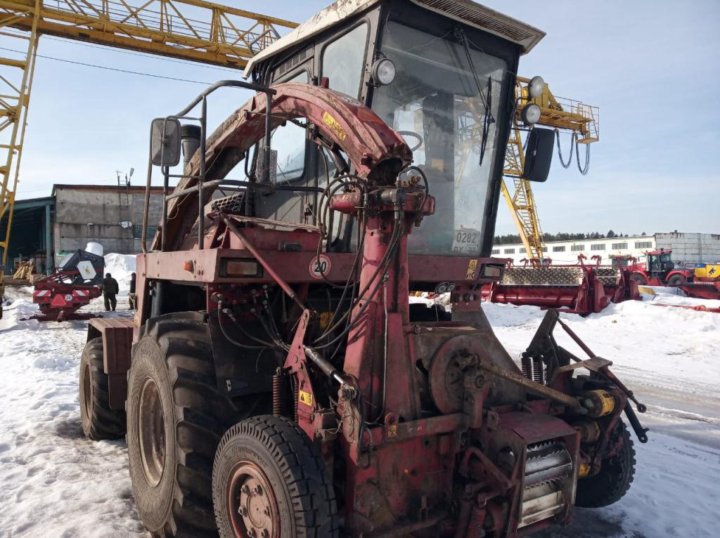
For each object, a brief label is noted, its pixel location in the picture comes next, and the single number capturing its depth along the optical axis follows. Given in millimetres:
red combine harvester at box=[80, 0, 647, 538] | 2572
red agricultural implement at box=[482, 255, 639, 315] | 14500
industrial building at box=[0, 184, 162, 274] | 34188
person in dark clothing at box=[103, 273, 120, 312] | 16875
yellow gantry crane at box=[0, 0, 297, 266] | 16688
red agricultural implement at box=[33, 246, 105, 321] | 14406
